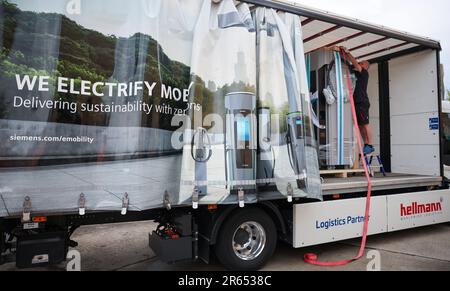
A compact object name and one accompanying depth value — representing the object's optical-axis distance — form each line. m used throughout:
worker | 6.29
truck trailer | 2.92
